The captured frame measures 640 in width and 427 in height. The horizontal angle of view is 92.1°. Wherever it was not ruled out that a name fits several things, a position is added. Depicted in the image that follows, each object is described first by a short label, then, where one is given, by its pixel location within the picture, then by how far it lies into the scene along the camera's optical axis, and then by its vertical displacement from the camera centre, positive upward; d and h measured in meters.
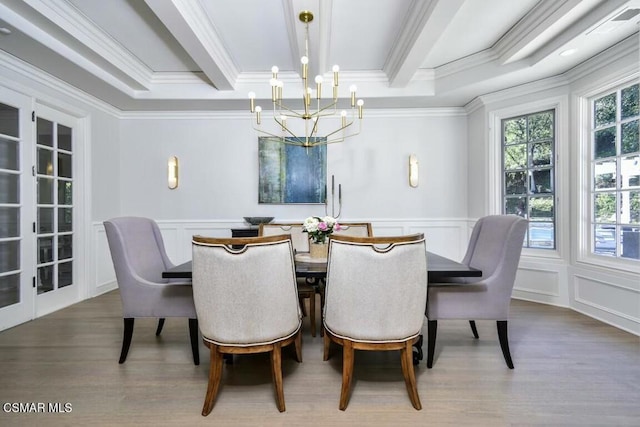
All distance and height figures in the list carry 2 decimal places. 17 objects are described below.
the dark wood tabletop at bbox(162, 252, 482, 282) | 1.80 -0.35
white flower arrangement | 2.13 -0.10
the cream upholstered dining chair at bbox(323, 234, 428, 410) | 1.51 -0.41
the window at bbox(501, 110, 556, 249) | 3.45 +0.46
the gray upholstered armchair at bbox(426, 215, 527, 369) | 2.00 -0.55
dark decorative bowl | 4.09 -0.08
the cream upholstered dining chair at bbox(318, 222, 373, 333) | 2.98 -0.16
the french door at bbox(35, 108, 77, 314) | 3.20 +0.02
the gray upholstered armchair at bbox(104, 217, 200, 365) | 2.06 -0.54
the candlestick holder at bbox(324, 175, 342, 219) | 4.32 +0.16
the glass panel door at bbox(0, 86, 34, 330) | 2.80 +0.05
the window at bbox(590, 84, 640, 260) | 2.67 +0.35
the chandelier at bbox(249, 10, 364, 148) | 4.28 +1.21
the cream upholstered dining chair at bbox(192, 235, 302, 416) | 1.48 -0.41
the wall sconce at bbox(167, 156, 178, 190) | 4.34 +0.59
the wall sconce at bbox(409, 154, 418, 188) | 4.31 +0.61
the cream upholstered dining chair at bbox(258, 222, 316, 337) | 2.59 -0.26
